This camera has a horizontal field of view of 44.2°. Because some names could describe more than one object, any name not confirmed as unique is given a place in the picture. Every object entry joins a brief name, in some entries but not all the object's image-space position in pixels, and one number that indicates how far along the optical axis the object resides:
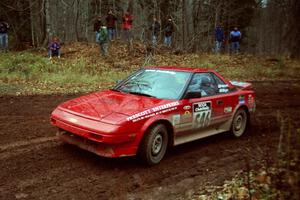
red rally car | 5.99
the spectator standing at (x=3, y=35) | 20.45
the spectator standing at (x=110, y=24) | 22.06
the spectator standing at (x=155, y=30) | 21.86
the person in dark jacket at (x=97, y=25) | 21.56
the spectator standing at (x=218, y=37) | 23.02
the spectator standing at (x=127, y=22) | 21.91
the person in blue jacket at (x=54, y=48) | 20.16
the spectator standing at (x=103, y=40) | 20.05
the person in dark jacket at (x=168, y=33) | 22.36
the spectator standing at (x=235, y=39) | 22.56
